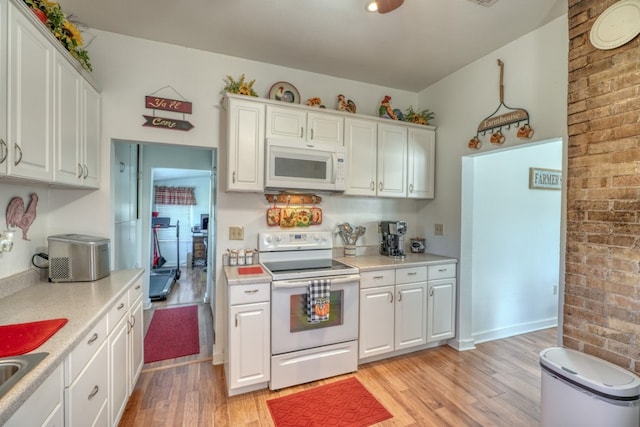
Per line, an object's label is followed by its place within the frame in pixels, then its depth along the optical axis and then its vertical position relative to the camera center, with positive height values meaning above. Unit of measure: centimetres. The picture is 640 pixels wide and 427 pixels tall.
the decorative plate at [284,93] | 275 +116
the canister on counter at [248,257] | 265 -43
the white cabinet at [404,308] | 259 -92
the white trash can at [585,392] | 133 -88
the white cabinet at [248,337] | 213 -96
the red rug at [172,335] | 279 -138
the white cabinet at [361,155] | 285 +58
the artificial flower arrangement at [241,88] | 247 +108
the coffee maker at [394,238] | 304 -27
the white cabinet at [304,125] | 254 +81
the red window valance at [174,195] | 696 +37
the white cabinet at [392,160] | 300 +56
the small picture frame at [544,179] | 341 +43
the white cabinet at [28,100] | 127 +53
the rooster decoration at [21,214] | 172 -3
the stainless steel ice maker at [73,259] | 187 -33
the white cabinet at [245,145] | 240 +57
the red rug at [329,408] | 193 -142
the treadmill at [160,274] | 449 -127
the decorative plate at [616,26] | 151 +106
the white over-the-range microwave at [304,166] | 247 +42
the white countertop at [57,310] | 86 -50
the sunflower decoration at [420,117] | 322 +110
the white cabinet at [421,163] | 315 +56
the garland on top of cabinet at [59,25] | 153 +108
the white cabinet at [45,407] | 85 -65
